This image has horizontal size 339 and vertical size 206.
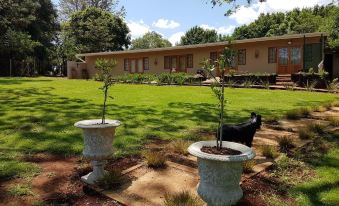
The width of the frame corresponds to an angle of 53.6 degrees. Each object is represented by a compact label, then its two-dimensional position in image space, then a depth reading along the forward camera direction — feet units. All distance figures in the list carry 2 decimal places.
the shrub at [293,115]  28.12
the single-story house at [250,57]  67.67
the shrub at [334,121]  24.79
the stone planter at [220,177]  9.38
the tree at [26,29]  91.56
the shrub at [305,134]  20.48
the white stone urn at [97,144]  13.08
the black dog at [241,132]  15.92
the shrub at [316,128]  22.13
